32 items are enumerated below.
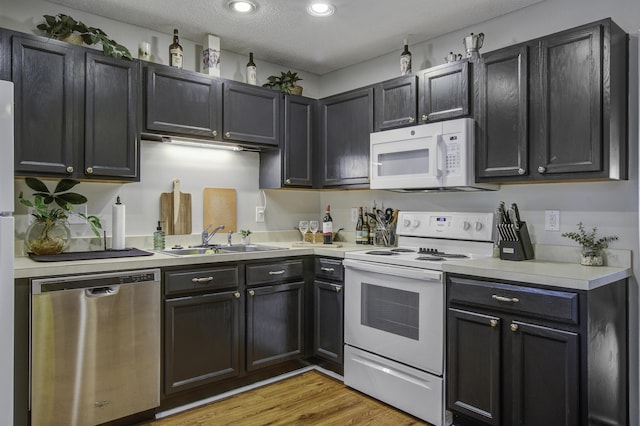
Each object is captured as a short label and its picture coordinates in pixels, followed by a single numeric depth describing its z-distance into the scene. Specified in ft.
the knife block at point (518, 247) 8.15
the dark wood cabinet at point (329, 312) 9.89
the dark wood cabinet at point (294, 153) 11.25
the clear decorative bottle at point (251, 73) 11.09
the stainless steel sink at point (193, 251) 9.76
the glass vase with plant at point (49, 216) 8.04
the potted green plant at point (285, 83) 11.52
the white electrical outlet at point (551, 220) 8.29
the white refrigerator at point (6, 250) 5.51
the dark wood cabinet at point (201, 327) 8.30
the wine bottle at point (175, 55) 9.71
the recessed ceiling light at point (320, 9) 8.75
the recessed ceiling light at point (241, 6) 8.61
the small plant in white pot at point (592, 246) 7.54
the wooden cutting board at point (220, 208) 10.98
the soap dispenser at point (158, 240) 9.68
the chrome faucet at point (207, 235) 10.50
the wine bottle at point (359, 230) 11.49
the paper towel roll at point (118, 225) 8.99
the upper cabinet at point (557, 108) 6.96
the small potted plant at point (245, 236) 11.34
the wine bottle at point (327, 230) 11.55
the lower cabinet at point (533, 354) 6.22
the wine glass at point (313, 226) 11.84
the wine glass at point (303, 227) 12.23
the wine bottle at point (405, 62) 10.24
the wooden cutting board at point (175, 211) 10.22
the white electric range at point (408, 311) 7.97
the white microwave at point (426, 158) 8.52
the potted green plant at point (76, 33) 8.17
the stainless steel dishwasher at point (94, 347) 6.86
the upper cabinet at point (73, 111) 7.56
